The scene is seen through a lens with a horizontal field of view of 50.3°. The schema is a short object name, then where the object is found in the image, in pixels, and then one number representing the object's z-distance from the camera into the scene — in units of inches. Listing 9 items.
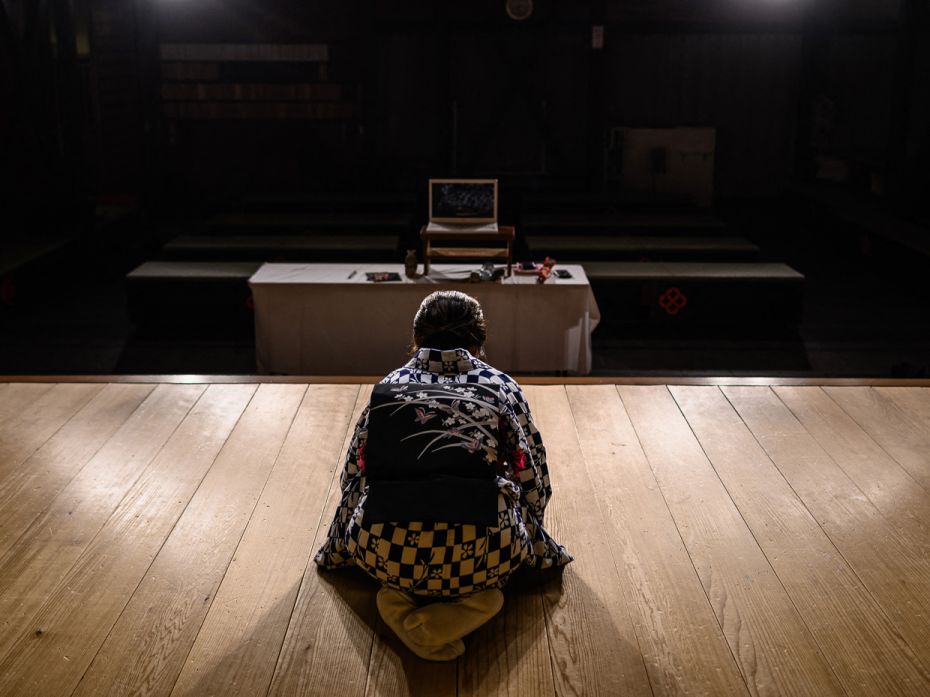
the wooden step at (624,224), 309.9
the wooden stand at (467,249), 199.3
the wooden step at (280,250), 275.6
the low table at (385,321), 196.1
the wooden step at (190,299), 241.3
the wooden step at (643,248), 275.9
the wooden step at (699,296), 242.8
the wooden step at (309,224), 312.3
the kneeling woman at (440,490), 92.4
